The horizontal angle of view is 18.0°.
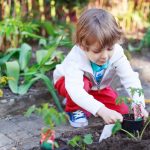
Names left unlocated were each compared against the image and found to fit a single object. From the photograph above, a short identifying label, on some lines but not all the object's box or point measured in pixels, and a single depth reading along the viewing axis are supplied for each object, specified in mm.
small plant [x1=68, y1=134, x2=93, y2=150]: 2255
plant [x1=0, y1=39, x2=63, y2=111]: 3236
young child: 2609
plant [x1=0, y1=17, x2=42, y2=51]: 3475
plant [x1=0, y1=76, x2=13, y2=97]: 2821
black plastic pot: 2488
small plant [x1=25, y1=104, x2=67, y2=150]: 2039
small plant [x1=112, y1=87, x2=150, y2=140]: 2484
